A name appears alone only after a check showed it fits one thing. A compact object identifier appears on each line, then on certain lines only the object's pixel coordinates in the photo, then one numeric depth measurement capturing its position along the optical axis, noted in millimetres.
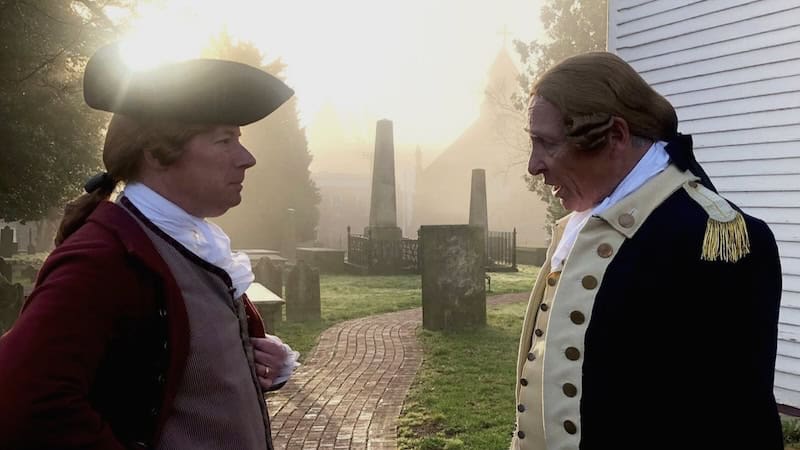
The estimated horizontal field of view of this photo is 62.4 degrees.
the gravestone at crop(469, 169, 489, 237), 24047
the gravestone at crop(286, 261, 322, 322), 11328
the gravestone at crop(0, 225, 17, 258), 25656
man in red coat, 1383
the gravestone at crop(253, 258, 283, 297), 11961
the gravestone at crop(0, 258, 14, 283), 11609
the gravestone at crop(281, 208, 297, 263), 24438
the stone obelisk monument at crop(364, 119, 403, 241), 22125
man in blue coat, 1673
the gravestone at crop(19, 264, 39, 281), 15928
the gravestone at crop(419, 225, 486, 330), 10164
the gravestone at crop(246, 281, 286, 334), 8141
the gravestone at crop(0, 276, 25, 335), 7738
